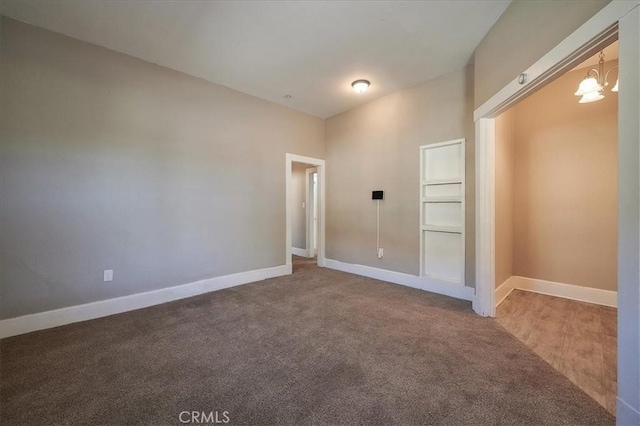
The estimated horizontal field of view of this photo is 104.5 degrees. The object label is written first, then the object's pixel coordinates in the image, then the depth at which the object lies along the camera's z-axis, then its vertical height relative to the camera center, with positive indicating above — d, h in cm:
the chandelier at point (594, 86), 243 +126
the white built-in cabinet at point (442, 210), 335 +3
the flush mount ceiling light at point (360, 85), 358 +188
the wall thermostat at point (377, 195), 416 +30
